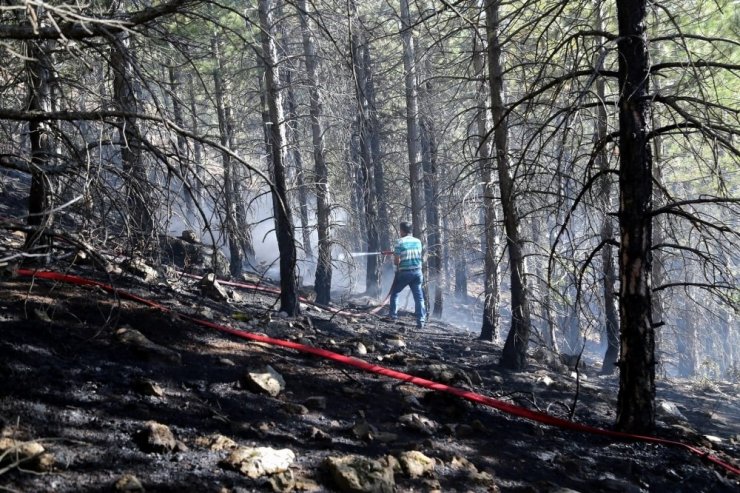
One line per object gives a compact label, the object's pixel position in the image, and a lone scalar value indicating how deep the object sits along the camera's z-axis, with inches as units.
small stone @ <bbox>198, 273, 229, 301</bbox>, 307.4
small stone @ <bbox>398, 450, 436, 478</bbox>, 136.0
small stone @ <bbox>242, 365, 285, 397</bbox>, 172.6
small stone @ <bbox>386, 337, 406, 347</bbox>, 348.3
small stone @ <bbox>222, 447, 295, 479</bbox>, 120.1
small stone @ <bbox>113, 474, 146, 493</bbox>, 103.8
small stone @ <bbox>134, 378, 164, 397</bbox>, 150.8
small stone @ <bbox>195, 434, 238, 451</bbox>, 129.8
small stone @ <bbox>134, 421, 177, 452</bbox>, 122.3
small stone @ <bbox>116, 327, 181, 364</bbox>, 175.3
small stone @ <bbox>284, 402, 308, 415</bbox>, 164.7
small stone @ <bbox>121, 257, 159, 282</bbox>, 279.4
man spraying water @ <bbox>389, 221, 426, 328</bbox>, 476.7
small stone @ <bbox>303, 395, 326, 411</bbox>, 171.9
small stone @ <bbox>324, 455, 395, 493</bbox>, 120.0
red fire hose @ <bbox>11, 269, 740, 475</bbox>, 178.4
